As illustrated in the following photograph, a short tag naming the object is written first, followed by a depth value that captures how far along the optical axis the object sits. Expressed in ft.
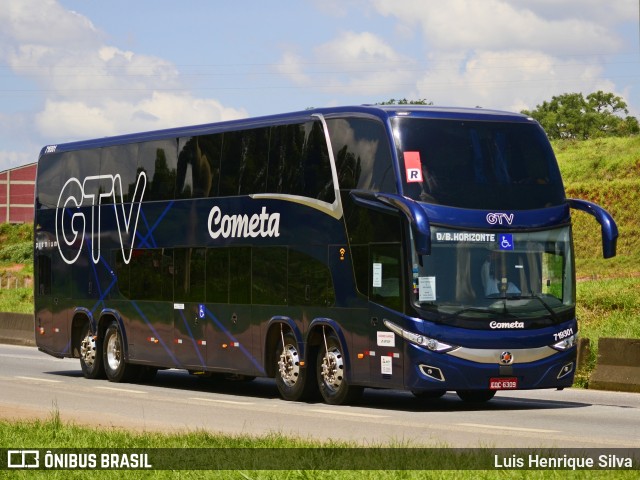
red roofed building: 392.27
